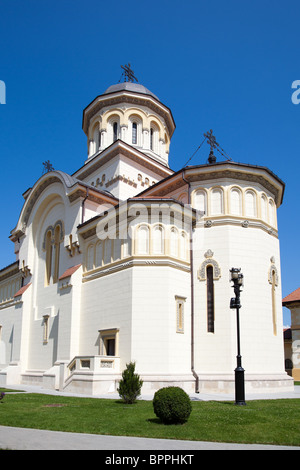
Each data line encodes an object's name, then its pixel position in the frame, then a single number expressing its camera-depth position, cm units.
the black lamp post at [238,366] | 1434
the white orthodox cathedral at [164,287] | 1894
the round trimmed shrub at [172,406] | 983
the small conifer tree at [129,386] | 1459
